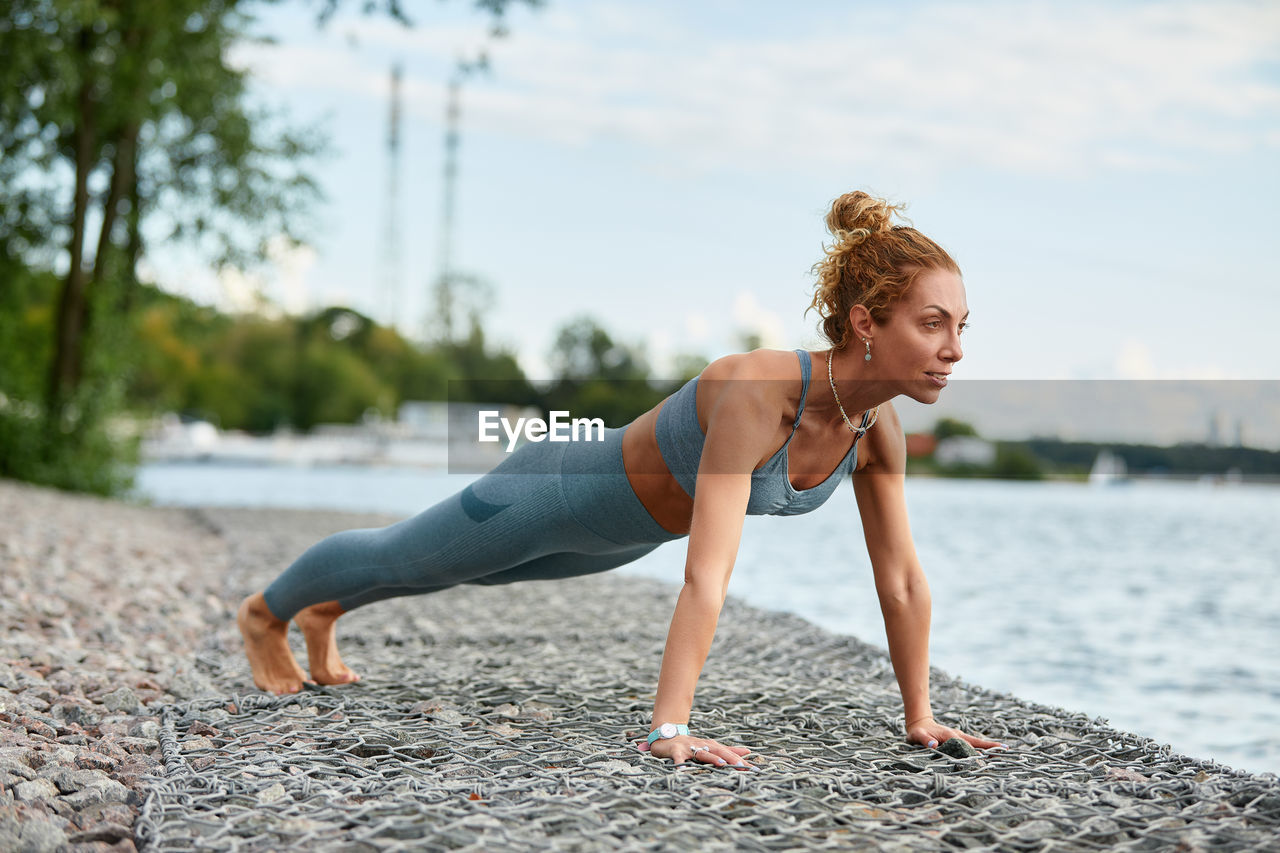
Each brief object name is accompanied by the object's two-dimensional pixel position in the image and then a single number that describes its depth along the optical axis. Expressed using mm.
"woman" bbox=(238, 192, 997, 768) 2582
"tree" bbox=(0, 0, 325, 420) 12281
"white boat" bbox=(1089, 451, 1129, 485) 41062
